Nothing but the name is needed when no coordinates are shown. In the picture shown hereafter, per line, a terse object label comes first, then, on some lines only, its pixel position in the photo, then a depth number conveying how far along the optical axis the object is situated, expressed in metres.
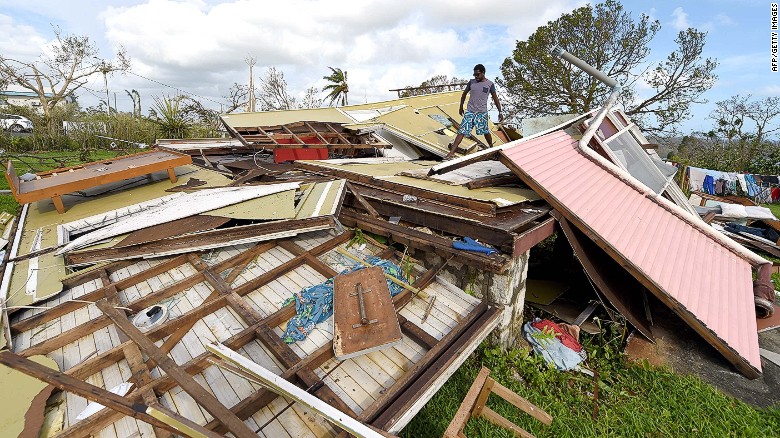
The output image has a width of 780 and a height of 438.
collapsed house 2.67
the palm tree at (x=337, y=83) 24.80
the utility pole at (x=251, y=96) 26.03
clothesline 14.77
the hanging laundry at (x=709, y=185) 14.70
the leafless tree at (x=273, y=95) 32.84
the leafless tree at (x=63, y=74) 22.91
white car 18.97
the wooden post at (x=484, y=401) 2.69
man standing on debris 7.05
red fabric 4.53
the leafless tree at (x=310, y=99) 34.94
